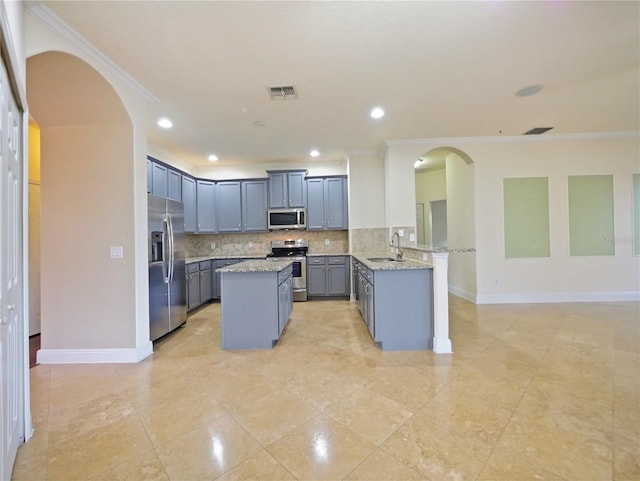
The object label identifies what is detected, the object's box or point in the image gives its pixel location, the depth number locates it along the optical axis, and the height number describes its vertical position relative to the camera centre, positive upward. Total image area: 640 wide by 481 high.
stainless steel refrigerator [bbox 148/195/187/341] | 3.38 -0.28
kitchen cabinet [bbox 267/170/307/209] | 5.99 +1.12
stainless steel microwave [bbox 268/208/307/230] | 5.94 +0.50
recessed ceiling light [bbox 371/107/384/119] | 3.69 +1.70
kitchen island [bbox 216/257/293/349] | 3.25 -0.76
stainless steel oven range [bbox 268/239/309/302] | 5.55 -0.26
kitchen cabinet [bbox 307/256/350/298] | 5.64 -0.70
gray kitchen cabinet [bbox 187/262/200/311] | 4.84 -0.72
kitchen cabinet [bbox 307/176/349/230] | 5.93 +0.80
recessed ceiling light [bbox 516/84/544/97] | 3.21 +1.71
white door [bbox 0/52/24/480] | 1.40 -0.20
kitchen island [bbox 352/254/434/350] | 3.15 -0.76
